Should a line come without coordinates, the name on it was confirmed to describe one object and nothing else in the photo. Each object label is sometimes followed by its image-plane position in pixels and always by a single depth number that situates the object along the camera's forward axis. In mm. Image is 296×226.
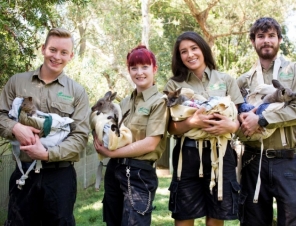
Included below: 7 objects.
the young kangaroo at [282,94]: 3309
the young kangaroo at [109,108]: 3125
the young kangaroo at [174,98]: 3107
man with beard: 3326
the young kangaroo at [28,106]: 3010
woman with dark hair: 3164
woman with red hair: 3004
